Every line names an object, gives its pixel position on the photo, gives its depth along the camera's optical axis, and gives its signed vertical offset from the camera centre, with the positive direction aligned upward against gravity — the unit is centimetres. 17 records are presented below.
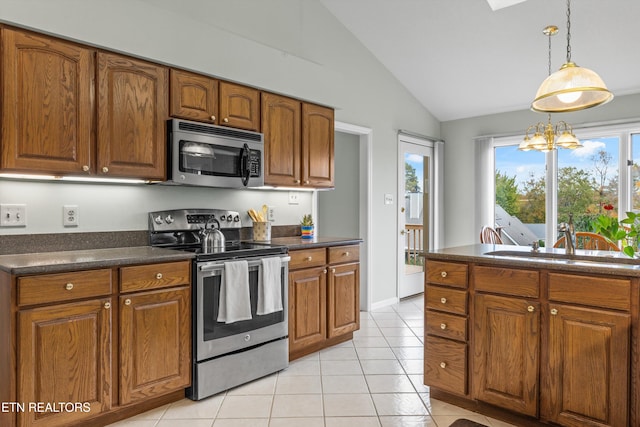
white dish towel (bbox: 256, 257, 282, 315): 286 -52
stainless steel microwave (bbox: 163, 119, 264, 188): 277 +40
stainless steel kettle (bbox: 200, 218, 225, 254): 292 -20
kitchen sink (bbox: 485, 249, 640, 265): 224 -26
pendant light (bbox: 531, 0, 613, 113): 188 +58
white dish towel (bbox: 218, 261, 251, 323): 265 -53
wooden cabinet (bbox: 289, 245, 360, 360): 322 -71
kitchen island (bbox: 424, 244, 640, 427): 193 -64
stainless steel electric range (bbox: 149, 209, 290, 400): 258 -68
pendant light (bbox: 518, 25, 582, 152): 365 +63
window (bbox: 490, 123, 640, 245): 457 +36
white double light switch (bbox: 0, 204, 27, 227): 236 -2
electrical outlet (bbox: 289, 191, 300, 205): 399 +13
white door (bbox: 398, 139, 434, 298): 530 +2
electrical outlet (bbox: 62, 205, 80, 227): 258 -3
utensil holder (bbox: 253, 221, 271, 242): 348 -16
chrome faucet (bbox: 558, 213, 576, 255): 246 -15
